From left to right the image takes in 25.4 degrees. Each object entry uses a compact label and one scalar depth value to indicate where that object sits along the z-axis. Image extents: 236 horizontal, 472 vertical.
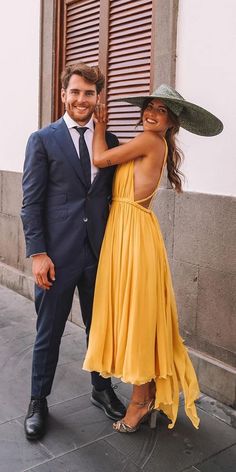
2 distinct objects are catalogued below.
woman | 2.80
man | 2.86
